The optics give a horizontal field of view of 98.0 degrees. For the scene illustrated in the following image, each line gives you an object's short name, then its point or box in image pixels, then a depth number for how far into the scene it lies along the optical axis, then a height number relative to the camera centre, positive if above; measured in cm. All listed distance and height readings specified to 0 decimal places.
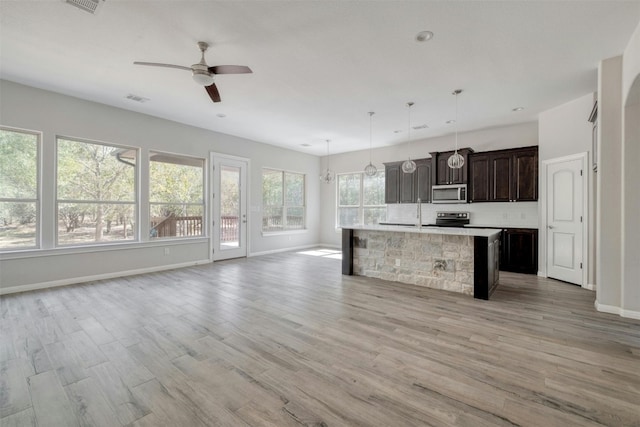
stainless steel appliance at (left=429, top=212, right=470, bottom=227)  634 -15
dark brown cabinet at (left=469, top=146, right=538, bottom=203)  536 +76
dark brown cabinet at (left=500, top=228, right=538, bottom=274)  525 -73
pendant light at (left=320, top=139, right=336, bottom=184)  696 +89
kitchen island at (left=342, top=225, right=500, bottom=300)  388 -70
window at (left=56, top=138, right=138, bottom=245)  461 +35
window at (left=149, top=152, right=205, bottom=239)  561 +35
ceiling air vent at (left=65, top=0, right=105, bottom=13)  239 +182
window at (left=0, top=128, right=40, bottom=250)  407 +34
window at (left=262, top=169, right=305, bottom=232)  784 +36
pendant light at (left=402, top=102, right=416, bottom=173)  471 +80
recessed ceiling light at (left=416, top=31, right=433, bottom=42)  282 +182
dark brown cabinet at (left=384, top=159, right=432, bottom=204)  672 +75
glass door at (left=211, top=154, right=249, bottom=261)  652 +12
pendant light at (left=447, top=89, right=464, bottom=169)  417 +79
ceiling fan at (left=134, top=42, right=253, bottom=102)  293 +152
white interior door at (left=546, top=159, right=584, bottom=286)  452 -13
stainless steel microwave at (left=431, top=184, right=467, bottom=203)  614 +44
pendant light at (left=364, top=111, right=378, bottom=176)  525 +83
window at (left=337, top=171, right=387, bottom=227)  820 +40
